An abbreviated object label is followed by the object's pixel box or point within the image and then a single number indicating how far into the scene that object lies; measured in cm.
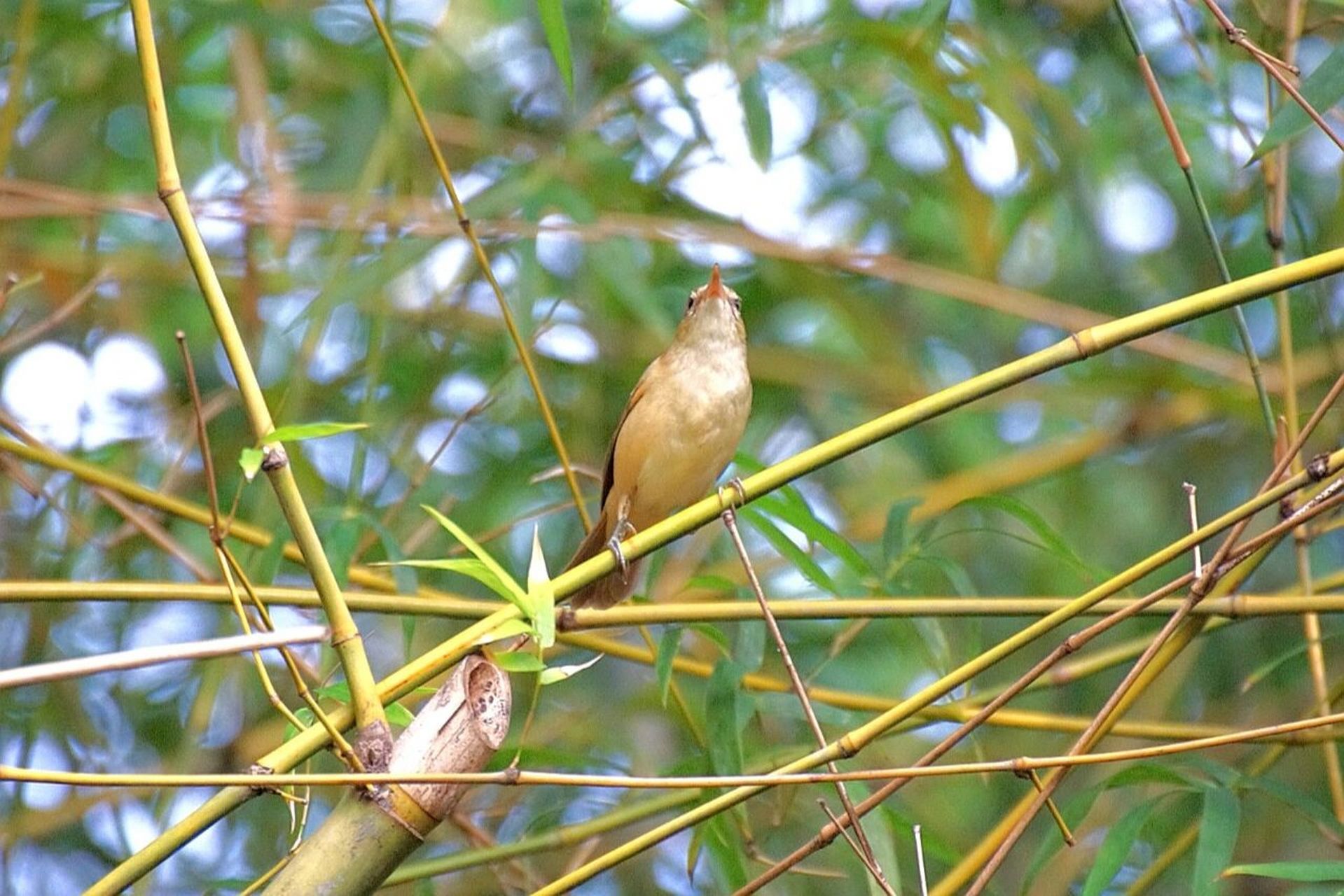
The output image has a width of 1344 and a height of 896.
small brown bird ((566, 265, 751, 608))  745
